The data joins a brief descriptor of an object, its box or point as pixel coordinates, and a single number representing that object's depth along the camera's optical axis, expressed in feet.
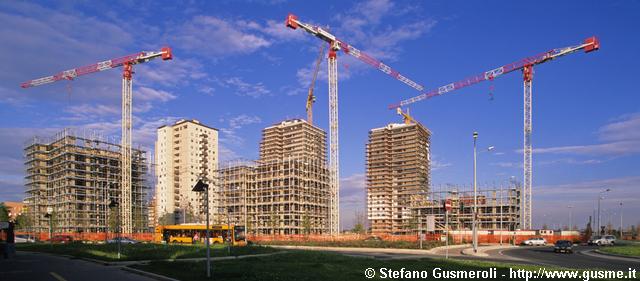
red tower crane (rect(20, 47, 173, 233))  423.72
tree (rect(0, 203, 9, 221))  424.62
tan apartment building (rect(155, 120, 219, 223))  601.62
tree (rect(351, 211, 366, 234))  464.24
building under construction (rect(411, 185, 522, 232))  409.90
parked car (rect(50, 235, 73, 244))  268.54
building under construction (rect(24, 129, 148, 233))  426.92
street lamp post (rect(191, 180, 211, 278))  71.46
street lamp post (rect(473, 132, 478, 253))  152.49
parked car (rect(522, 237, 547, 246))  229.08
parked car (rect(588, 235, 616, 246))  223.51
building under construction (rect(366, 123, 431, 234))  620.08
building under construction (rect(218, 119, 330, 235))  465.06
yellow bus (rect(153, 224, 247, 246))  207.10
